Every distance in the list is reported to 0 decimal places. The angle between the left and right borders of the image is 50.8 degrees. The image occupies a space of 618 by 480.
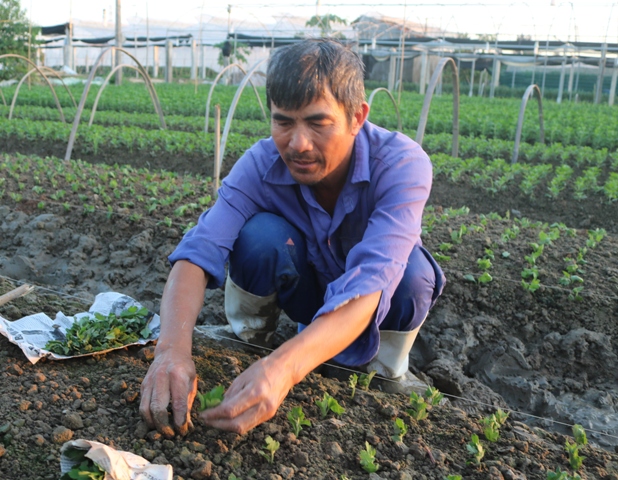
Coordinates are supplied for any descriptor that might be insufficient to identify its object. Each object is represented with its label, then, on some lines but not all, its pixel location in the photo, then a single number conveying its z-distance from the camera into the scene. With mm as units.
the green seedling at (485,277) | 3184
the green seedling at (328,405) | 1941
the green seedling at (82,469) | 1498
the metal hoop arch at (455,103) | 4863
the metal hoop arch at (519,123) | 6711
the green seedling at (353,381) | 2139
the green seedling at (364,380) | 2200
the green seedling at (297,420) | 1826
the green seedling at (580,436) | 1904
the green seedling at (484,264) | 3273
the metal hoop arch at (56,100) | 8588
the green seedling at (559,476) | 1694
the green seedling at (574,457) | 1834
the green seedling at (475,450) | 1811
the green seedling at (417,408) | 1998
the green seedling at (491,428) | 1909
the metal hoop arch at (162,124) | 7779
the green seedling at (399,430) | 1875
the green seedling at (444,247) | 3493
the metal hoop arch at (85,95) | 6395
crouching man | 1718
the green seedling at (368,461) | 1718
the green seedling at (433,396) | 2100
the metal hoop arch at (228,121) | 4673
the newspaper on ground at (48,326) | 2100
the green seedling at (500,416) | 1988
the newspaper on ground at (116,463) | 1499
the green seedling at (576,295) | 3111
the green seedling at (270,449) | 1716
